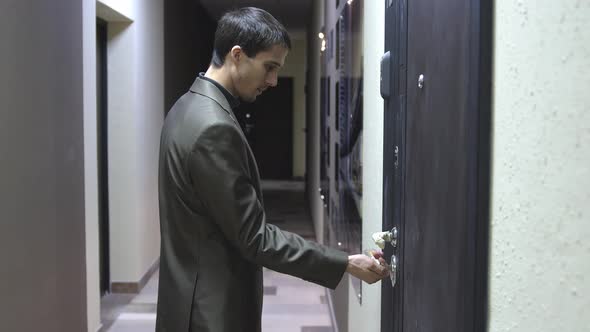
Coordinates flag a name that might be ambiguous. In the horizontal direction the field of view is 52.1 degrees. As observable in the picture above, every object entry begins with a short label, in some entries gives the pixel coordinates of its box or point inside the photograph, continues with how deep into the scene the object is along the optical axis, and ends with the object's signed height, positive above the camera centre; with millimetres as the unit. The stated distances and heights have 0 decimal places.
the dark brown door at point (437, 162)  742 -37
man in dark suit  1322 -167
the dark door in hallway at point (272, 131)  12398 +139
